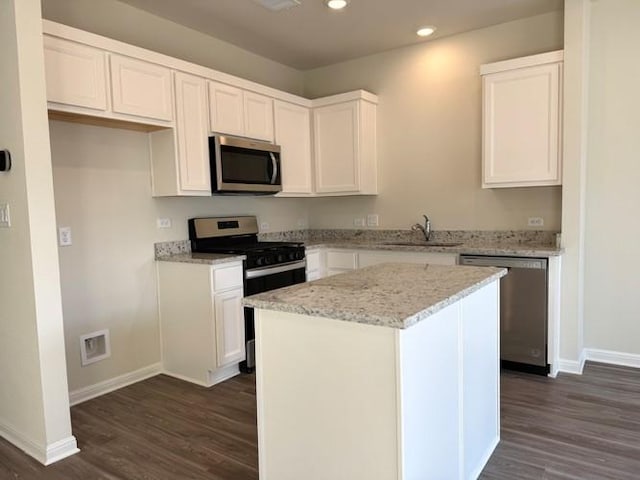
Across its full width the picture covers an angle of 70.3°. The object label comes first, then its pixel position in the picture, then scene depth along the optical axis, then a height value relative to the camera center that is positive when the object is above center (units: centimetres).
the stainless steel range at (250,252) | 346 -33
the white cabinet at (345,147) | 430 +60
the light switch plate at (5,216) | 236 +1
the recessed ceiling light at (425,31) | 379 +149
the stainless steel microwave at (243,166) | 345 +37
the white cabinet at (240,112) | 347 +81
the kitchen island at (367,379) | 144 -60
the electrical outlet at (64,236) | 289 -12
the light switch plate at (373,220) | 456 -12
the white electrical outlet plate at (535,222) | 367 -15
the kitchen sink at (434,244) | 405 -34
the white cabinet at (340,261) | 414 -48
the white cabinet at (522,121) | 332 +63
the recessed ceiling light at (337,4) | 321 +147
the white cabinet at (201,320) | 319 -78
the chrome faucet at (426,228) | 419 -20
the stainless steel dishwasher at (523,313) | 325 -79
